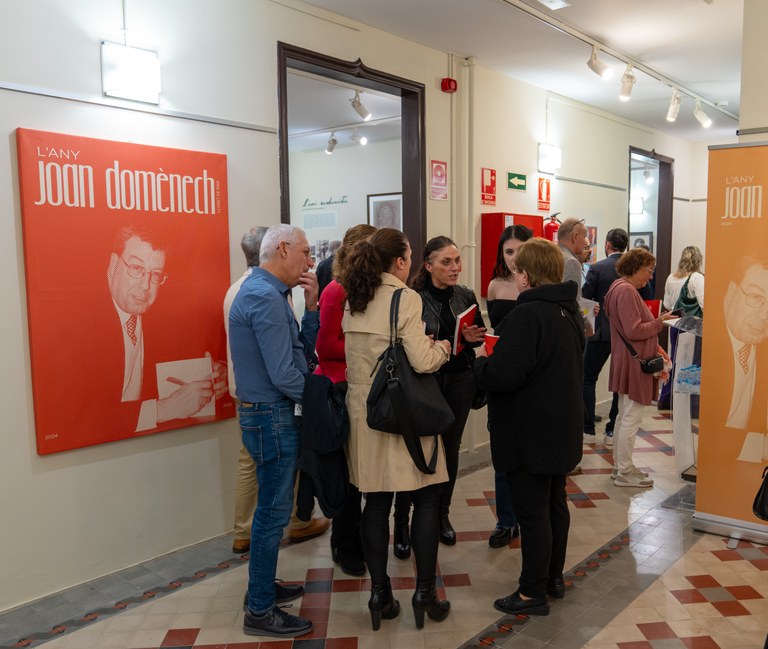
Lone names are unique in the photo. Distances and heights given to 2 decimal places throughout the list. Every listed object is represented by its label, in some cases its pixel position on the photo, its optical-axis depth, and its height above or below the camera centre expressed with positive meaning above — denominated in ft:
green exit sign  19.44 +1.97
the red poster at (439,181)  16.92 +1.75
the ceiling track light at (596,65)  16.46 +4.35
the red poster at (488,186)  18.44 +1.74
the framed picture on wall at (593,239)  23.62 +0.40
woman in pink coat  14.35 -2.08
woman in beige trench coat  8.57 -1.96
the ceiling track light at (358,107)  18.43 +3.86
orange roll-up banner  11.66 -1.60
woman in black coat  8.82 -1.89
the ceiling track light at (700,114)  22.39 +4.29
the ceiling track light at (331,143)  26.55 +4.22
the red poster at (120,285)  9.89 -0.42
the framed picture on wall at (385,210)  27.55 +1.74
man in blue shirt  8.66 -1.74
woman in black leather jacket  10.67 -1.14
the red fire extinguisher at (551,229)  20.75 +0.66
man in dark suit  18.48 -2.45
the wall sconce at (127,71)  10.44 +2.79
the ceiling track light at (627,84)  17.66 +4.19
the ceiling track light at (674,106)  20.79 +4.26
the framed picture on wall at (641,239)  30.12 +0.48
